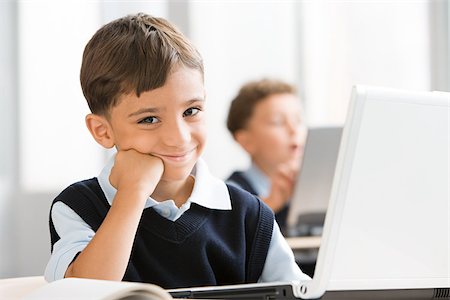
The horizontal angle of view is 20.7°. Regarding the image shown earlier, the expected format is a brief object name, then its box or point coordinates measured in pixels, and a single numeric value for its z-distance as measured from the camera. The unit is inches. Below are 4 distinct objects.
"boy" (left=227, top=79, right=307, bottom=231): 111.1
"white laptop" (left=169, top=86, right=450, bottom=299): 41.9
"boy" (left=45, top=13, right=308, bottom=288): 51.0
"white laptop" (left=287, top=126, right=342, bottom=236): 92.9
